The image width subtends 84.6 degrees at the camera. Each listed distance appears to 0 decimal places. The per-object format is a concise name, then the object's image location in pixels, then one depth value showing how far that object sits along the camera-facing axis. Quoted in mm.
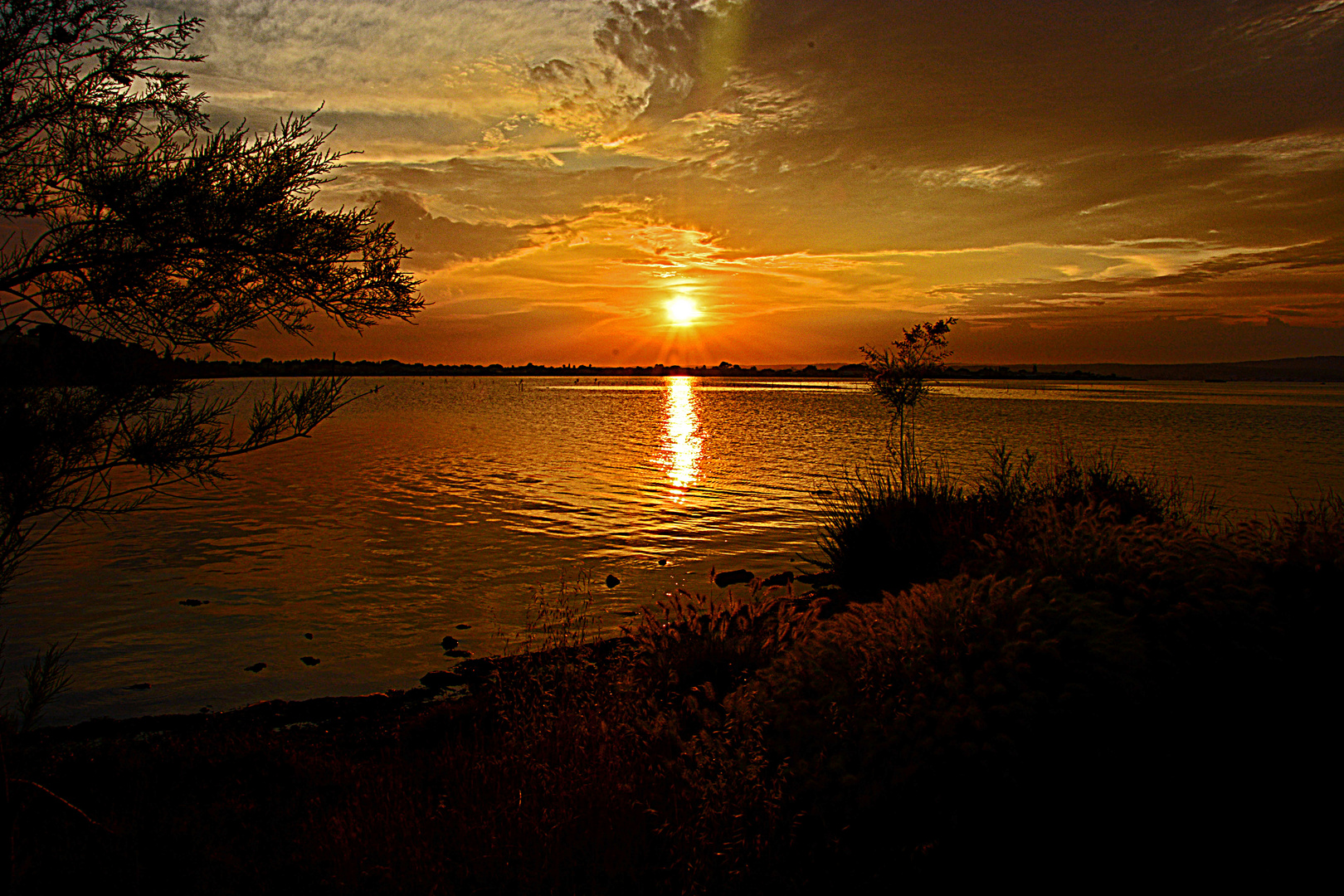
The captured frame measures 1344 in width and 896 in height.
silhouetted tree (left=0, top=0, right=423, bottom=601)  4383
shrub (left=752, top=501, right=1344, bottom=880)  4695
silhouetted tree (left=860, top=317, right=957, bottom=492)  18875
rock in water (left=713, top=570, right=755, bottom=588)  13334
